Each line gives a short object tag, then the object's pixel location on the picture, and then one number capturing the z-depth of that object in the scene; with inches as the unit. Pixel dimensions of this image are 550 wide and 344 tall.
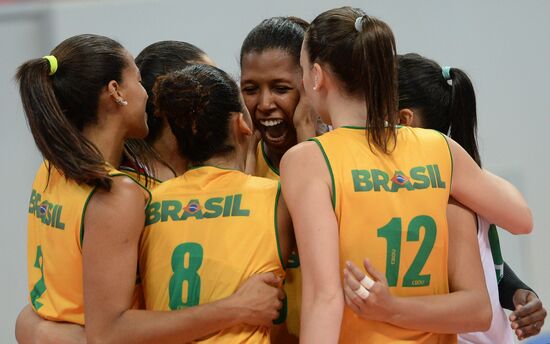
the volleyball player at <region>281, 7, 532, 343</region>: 400.7
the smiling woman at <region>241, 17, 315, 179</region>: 431.4
